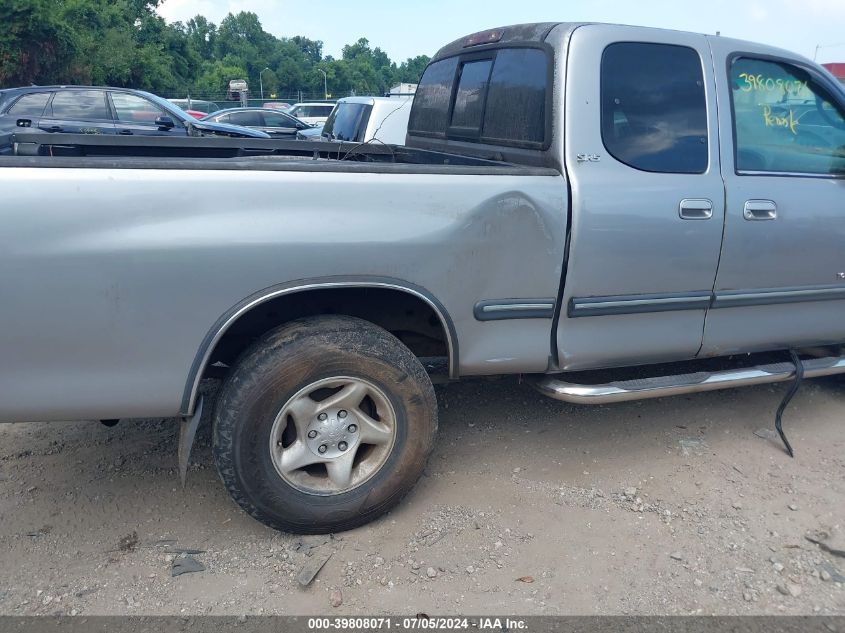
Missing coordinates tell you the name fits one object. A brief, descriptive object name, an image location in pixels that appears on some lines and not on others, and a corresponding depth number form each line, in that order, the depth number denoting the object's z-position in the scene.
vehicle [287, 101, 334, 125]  22.30
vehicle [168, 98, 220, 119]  28.26
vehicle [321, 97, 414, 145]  7.67
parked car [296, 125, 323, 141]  12.67
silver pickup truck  2.39
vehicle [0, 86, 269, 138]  9.98
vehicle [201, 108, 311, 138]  16.91
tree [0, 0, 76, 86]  25.33
